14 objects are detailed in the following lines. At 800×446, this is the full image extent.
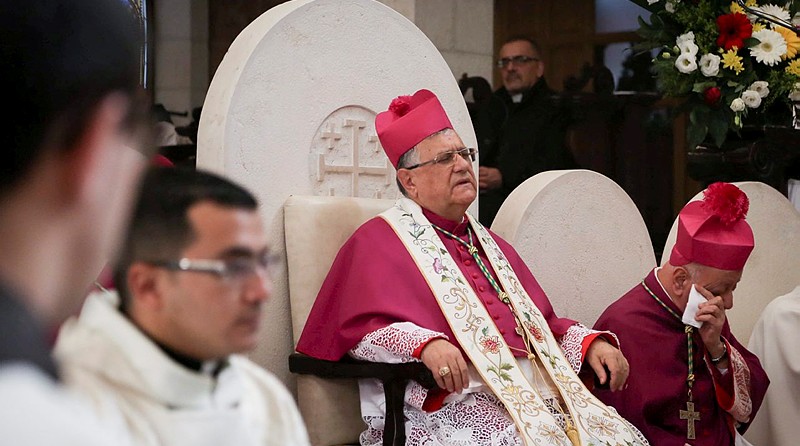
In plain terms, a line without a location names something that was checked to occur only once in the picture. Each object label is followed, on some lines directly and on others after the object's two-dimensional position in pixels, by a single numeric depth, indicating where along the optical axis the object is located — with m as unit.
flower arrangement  11.12
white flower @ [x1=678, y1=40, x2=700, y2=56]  11.15
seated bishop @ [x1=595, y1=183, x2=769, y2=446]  8.44
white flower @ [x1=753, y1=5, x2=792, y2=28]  11.27
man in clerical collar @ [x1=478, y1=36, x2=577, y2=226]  13.98
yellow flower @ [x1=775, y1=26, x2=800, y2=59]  11.29
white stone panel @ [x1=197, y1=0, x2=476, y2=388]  7.68
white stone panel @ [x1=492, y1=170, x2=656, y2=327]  9.80
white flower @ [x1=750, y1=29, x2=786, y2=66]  11.10
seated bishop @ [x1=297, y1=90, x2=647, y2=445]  7.09
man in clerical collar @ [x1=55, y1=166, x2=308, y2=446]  1.86
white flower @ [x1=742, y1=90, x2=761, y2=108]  11.16
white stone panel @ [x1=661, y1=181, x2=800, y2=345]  11.17
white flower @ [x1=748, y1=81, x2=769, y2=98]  11.19
